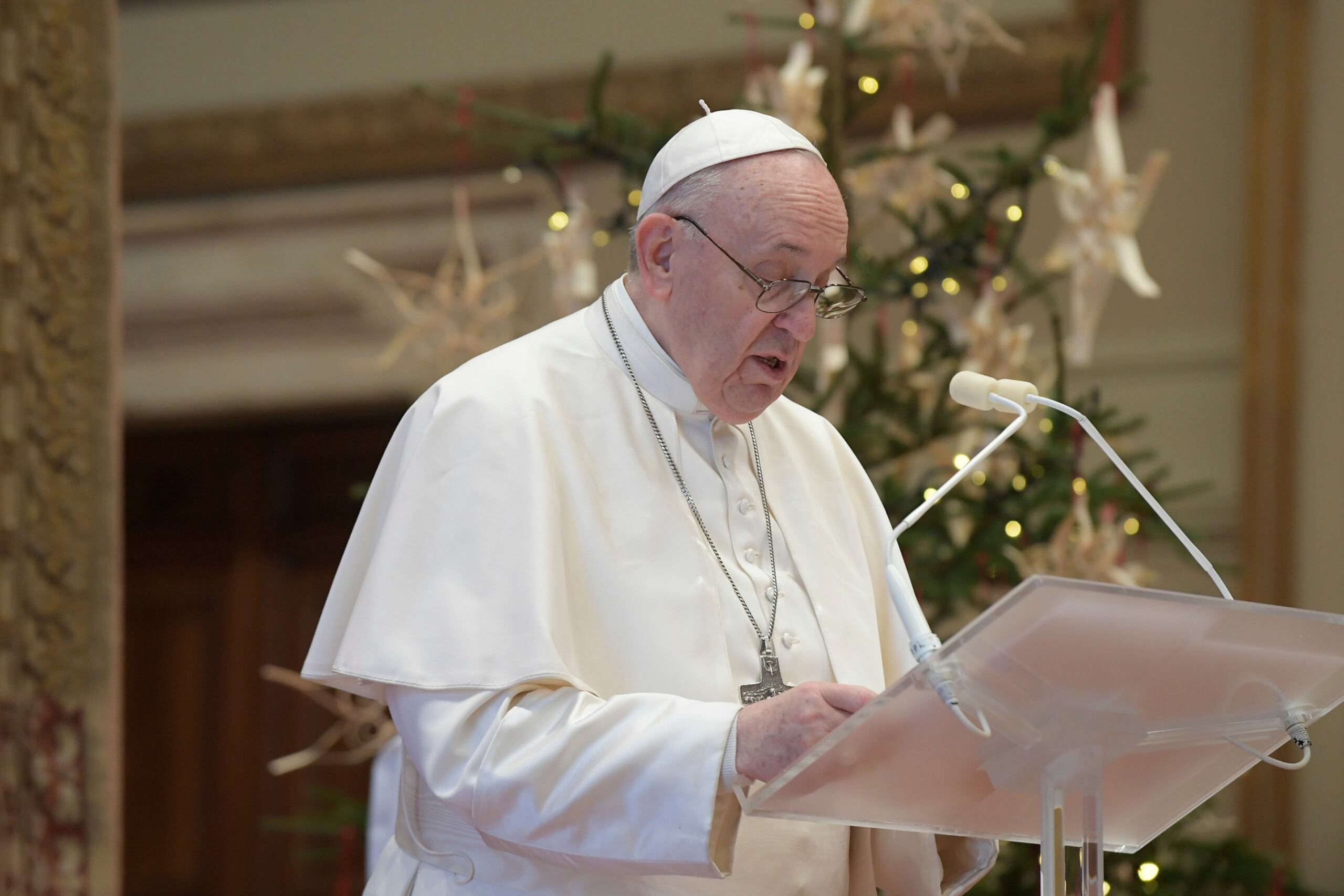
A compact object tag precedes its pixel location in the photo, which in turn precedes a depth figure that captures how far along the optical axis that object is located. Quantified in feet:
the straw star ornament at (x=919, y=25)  27.63
